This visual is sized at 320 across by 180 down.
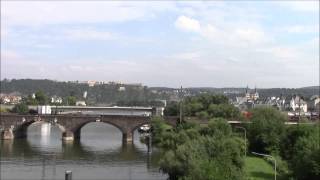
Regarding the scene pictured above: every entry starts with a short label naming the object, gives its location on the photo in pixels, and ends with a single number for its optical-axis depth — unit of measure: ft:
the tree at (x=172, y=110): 345.92
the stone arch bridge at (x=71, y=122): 276.62
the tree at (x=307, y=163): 124.88
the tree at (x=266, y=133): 195.28
